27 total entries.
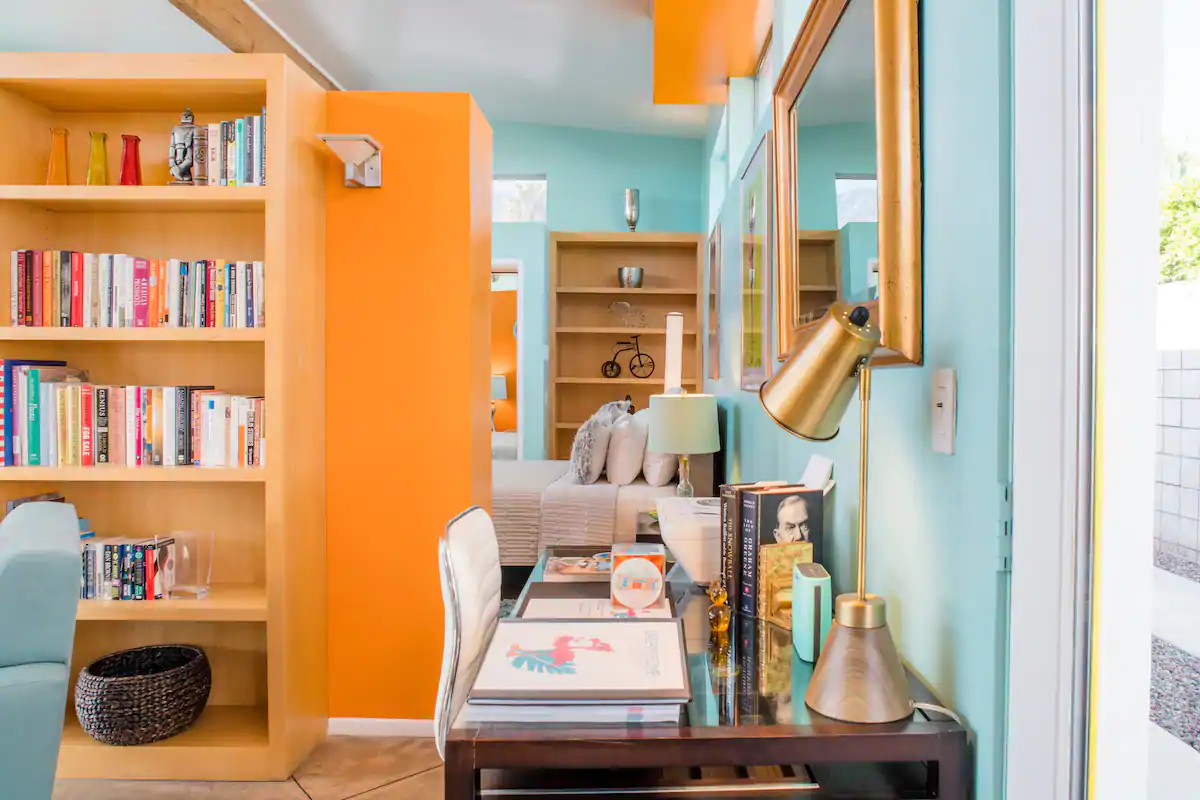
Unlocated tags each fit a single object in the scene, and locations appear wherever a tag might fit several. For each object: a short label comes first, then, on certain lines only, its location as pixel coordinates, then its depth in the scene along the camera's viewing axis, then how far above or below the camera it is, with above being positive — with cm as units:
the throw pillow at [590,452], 416 -35
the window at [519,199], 683 +173
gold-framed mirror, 120 +41
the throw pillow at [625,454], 422 -36
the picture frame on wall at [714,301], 425 +54
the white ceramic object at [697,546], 179 -37
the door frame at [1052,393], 80 +0
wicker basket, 228 -95
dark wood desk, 98 -47
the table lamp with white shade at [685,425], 318 -15
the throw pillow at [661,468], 414 -43
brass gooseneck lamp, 100 -28
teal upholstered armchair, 142 -51
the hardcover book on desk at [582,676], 104 -42
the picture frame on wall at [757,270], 232 +41
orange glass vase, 248 +76
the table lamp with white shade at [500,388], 670 +2
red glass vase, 246 +75
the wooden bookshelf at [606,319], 645 +61
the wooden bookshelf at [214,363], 233 +9
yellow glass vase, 245 +74
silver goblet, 647 +157
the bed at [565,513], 382 -63
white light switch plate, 106 -3
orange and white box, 156 -39
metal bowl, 626 +94
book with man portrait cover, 148 -30
